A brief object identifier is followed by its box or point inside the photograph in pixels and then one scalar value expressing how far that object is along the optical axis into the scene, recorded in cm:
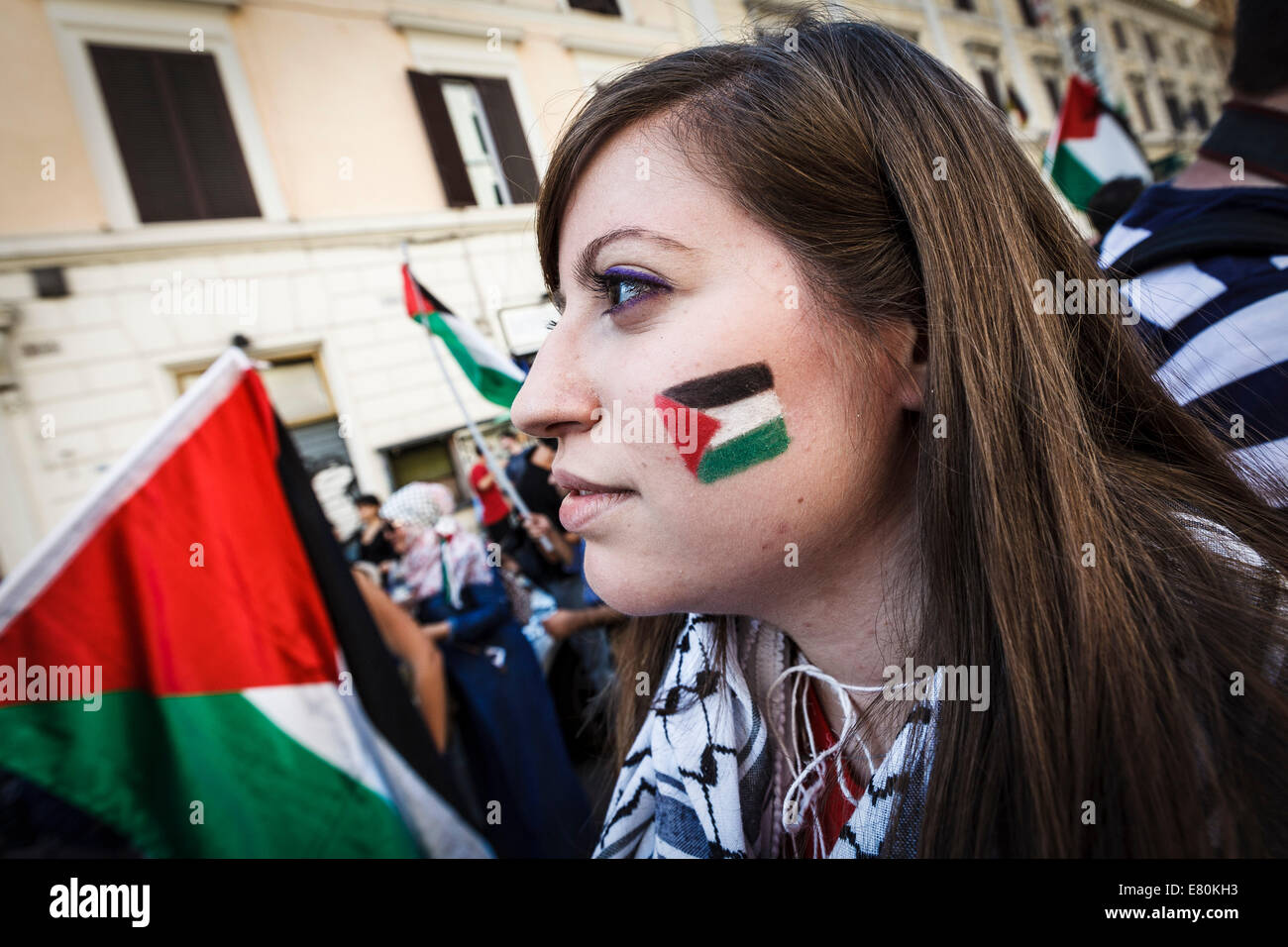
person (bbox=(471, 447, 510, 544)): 442
